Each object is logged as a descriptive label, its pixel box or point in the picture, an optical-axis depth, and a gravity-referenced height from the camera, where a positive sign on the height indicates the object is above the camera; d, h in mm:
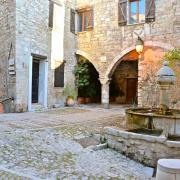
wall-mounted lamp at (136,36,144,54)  8183 +1708
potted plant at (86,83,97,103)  10788 -261
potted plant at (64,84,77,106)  9551 -387
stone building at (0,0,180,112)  7640 +1935
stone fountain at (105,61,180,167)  3644 -894
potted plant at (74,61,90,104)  9987 +612
